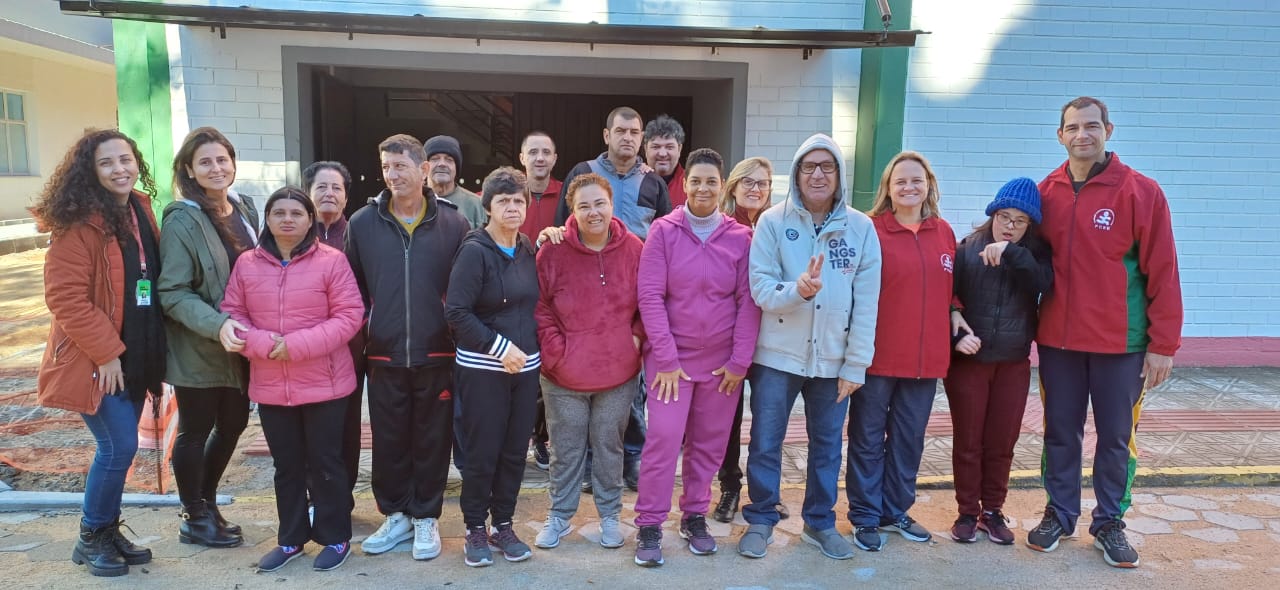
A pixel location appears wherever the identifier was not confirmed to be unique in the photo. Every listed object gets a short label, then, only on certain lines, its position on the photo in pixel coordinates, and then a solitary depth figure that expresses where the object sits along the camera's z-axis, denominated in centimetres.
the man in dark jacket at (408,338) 358
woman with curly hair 329
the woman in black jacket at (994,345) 373
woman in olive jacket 345
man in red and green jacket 367
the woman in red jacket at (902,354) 370
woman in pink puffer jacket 342
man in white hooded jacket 362
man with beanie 458
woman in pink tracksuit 367
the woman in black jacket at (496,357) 347
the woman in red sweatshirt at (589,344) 368
